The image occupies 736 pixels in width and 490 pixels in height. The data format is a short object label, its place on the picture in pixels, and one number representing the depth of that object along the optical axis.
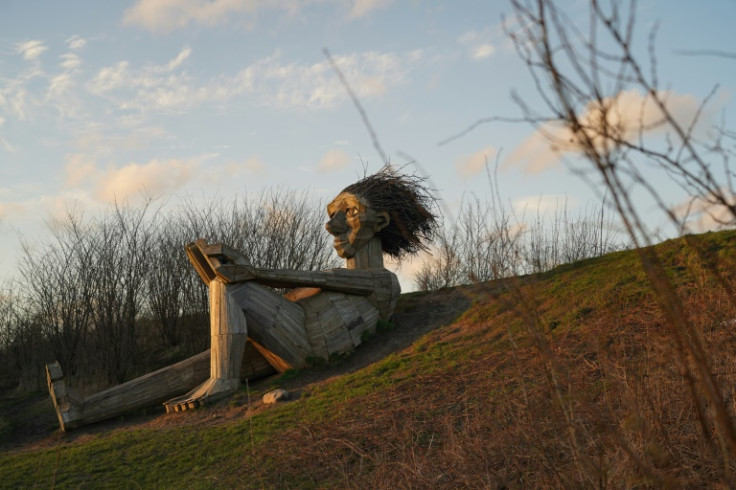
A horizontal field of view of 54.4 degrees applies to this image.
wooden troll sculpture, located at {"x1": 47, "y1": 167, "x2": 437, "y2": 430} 10.00
